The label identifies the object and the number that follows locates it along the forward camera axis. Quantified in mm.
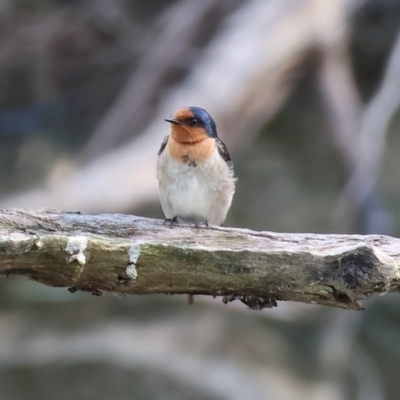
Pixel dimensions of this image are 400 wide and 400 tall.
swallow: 4023
